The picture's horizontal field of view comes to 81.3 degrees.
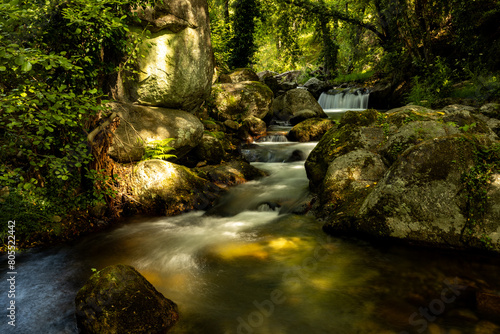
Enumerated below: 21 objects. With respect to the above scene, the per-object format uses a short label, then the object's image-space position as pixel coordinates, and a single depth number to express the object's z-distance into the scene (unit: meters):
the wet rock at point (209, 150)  8.78
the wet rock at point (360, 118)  7.43
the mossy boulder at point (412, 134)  5.59
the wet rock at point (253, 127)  12.43
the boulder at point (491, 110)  8.94
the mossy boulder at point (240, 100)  12.19
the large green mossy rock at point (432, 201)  4.00
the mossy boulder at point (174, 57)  7.38
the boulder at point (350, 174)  5.66
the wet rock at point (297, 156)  10.27
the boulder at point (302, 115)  14.76
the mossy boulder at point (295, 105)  15.43
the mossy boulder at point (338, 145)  6.50
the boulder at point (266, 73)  24.99
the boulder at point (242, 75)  15.32
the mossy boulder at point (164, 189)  6.35
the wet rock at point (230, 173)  7.86
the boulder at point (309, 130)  11.93
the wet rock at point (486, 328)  2.75
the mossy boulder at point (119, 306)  2.76
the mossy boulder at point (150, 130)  6.59
